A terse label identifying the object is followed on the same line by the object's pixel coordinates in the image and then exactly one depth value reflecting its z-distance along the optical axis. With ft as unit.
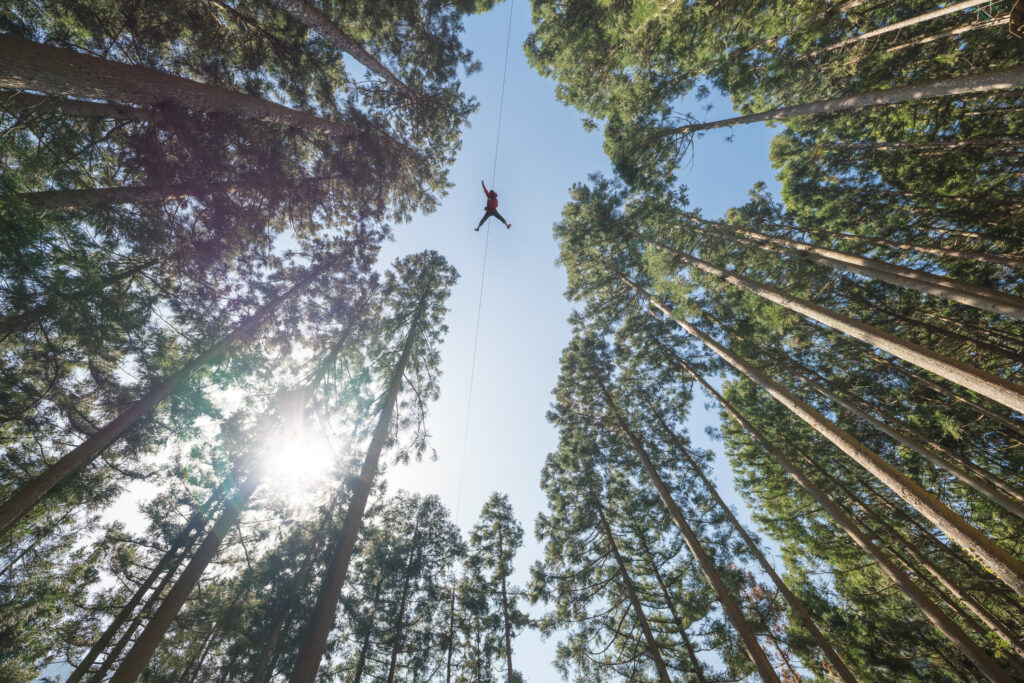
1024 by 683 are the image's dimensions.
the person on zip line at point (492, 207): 32.48
